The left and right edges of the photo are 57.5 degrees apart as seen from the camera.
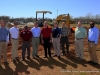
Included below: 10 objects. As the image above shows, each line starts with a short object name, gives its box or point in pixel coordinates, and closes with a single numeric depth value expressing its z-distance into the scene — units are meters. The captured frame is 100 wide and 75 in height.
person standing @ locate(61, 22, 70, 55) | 5.06
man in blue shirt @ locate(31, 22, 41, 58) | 4.87
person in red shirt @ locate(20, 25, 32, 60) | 4.71
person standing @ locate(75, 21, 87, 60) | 4.65
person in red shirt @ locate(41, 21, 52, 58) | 4.81
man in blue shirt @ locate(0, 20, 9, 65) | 4.32
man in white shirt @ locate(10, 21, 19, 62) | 4.64
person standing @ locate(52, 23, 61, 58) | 4.89
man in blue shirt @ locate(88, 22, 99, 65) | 4.32
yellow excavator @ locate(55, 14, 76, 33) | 9.87
